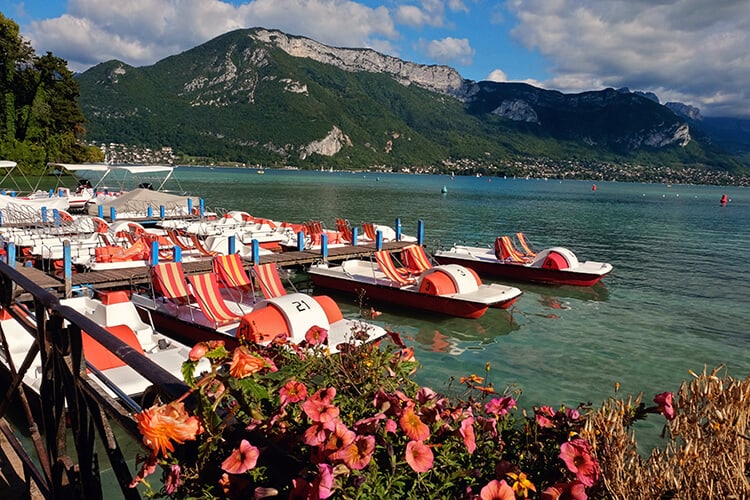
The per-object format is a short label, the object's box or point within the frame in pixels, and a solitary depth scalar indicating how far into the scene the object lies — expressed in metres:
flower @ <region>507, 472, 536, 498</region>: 1.57
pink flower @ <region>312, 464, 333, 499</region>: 1.40
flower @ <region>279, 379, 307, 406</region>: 1.74
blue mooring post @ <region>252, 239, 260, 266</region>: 17.59
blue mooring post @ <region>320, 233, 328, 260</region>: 19.41
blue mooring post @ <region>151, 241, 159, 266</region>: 15.85
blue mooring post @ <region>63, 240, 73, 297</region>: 13.75
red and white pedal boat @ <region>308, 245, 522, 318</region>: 14.34
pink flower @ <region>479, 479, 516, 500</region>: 1.52
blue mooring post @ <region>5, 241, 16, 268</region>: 15.86
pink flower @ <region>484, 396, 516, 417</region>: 2.08
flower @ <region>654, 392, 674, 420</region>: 1.91
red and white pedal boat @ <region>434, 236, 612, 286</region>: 19.02
